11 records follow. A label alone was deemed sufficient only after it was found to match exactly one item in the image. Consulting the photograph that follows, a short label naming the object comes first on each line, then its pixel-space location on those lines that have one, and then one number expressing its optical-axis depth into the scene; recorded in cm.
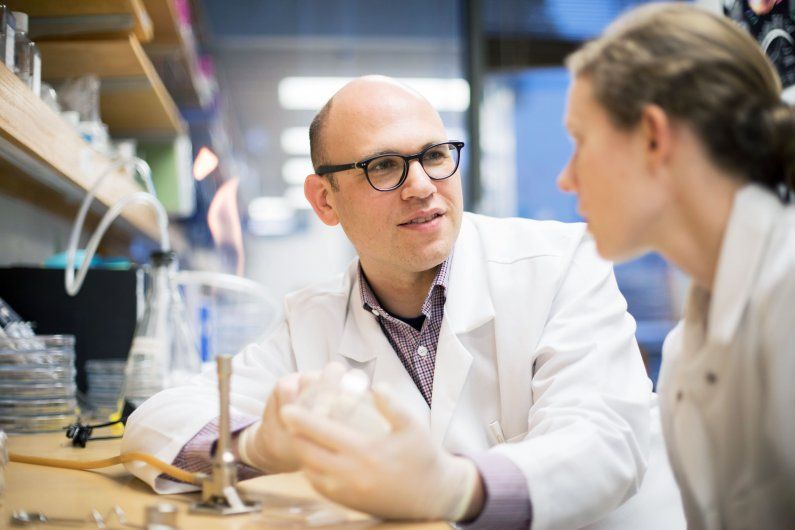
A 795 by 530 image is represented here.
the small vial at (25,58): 171
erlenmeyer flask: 192
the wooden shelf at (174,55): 283
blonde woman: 82
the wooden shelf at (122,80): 226
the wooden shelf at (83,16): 206
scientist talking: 90
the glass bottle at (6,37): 158
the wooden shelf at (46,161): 152
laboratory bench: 94
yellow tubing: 114
